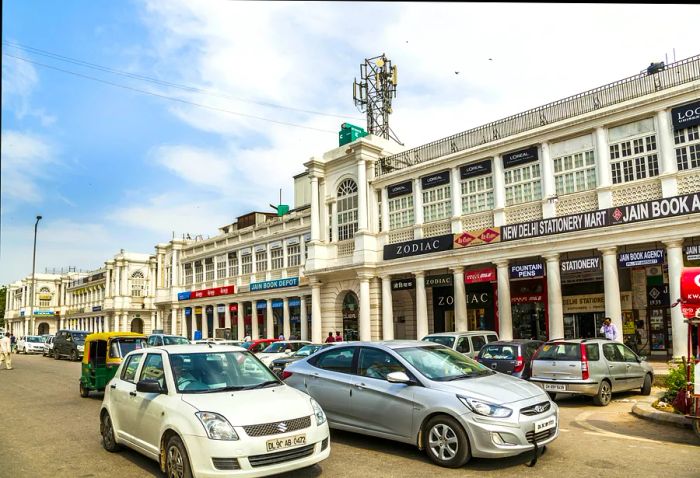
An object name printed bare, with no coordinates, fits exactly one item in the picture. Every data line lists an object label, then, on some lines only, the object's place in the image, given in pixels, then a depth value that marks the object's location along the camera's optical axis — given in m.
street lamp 49.80
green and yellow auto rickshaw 14.23
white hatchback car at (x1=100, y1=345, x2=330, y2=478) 5.80
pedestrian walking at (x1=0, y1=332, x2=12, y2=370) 25.00
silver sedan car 6.75
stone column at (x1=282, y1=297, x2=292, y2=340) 39.27
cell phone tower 38.56
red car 22.64
